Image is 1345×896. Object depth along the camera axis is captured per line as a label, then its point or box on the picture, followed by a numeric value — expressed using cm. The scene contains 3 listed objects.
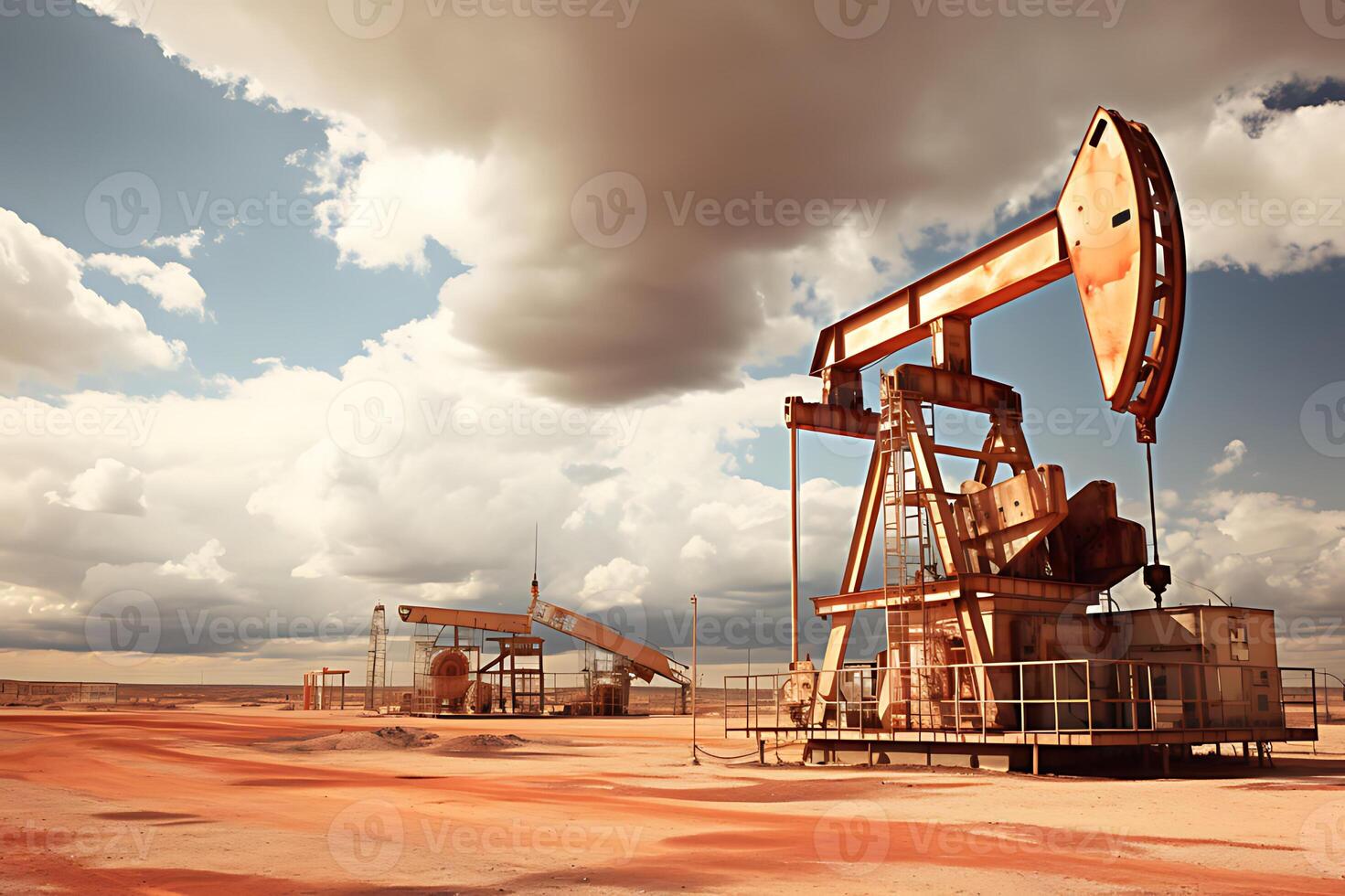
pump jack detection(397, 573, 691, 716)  4394
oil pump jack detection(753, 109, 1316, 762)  1530
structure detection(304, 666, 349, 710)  5378
